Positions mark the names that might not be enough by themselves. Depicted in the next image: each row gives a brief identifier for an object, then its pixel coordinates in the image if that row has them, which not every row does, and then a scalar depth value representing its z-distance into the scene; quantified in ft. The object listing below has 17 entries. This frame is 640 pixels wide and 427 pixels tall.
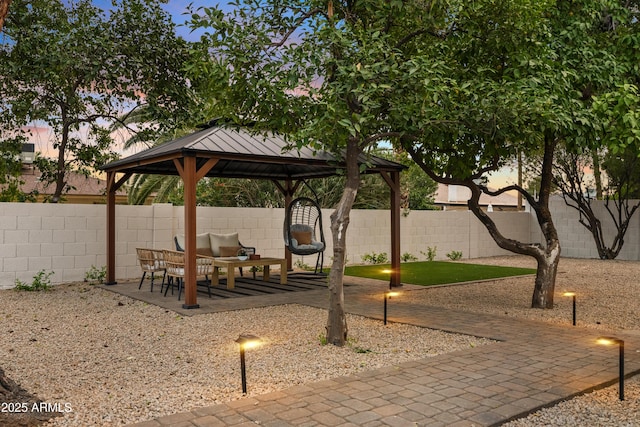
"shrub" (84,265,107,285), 31.27
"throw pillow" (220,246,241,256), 31.63
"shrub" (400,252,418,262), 45.41
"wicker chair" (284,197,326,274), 30.17
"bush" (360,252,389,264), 42.55
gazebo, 22.70
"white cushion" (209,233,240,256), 32.17
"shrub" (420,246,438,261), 46.81
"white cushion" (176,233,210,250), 30.76
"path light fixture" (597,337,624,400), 11.51
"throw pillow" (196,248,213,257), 31.26
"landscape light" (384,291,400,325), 18.66
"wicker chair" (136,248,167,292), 26.71
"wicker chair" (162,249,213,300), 23.95
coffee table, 27.55
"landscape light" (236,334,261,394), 11.57
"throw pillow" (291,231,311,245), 34.45
